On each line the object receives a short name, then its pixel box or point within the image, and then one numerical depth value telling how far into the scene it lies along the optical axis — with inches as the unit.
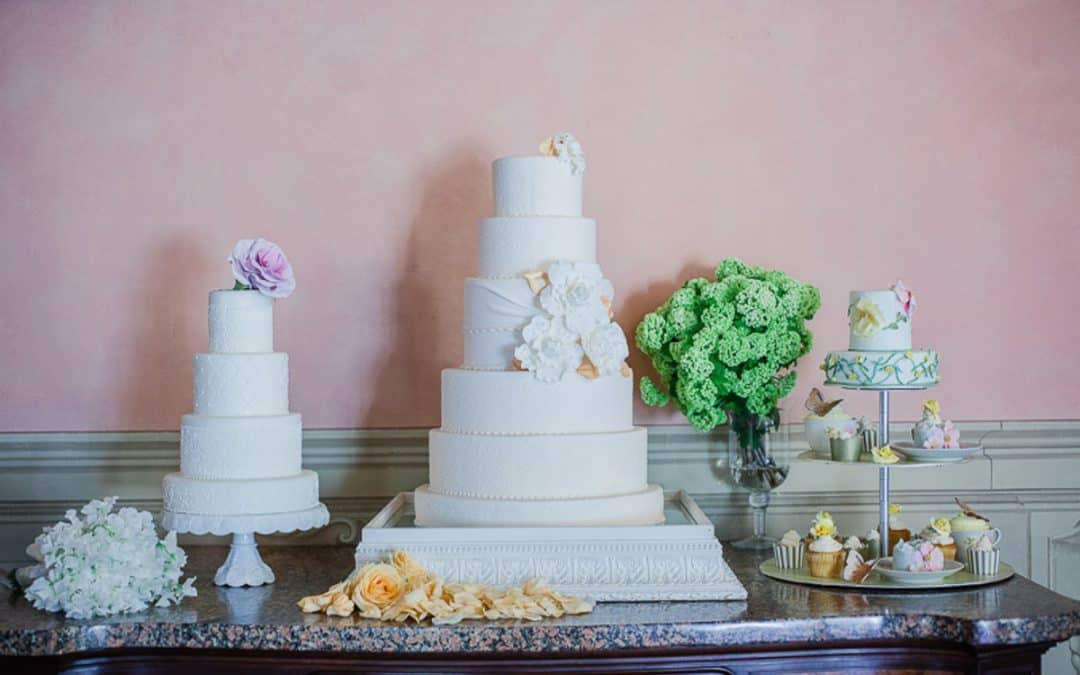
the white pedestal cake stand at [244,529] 105.3
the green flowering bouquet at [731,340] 117.6
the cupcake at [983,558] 107.3
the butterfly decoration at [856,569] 106.0
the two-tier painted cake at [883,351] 105.8
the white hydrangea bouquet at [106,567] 98.0
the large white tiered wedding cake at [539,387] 107.5
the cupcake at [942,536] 107.8
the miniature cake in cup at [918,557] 103.7
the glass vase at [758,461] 123.5
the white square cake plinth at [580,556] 101.4
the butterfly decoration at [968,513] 113.7
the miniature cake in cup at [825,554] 107.5
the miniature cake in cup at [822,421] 113.7
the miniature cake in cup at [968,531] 109.7
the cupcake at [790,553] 110.9
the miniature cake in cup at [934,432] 107.6
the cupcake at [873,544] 111.7
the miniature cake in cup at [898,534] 113.3
